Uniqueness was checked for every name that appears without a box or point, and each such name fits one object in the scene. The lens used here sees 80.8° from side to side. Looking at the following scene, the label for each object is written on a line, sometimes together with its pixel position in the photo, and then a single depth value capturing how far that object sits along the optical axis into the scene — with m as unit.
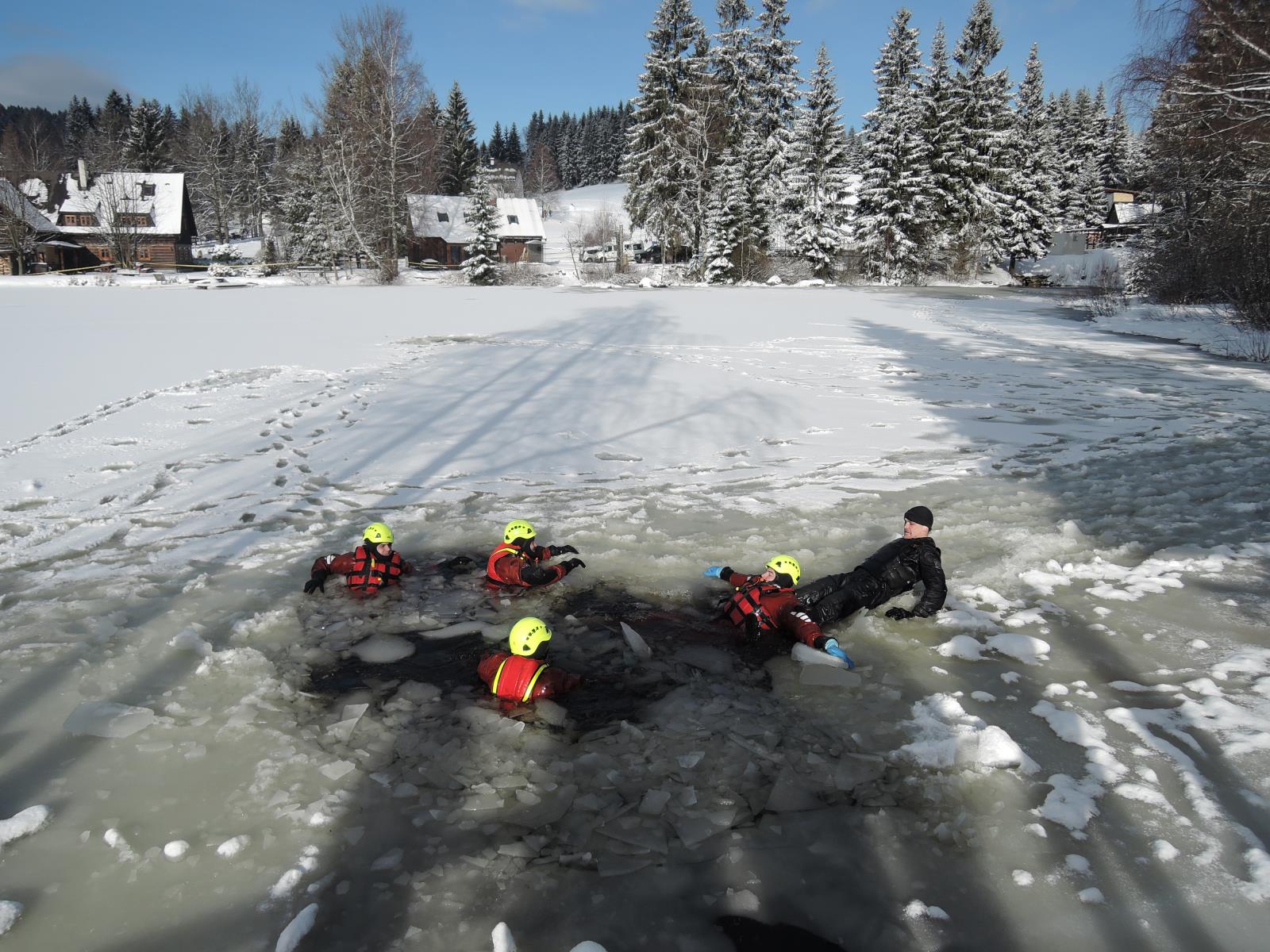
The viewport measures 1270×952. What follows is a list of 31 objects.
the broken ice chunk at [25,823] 3.01
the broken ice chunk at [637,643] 4.58
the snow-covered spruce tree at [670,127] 45.34
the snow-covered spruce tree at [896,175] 44.72
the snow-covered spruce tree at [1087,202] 64.88
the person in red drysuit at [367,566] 5.35
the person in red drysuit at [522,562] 5.38
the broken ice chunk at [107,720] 3.72
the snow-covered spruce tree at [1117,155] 67.25
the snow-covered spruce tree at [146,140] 72.31
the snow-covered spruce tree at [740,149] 44.56
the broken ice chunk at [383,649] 4.57
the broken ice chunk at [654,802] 3.25
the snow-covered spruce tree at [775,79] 46.66
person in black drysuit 5.07
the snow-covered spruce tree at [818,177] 46.09
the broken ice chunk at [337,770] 3.45
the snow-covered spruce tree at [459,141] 69.06
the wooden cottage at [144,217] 54.28
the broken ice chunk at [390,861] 2.93
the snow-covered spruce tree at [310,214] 45.91
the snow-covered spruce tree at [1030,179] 51.00
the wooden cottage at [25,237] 45.03
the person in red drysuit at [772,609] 4.68
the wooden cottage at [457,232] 57.62
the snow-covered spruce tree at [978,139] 45.94
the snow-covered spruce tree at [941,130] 44.78
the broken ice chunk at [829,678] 4.29
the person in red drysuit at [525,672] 4.02
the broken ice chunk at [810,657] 4.43
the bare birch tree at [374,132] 39.25
